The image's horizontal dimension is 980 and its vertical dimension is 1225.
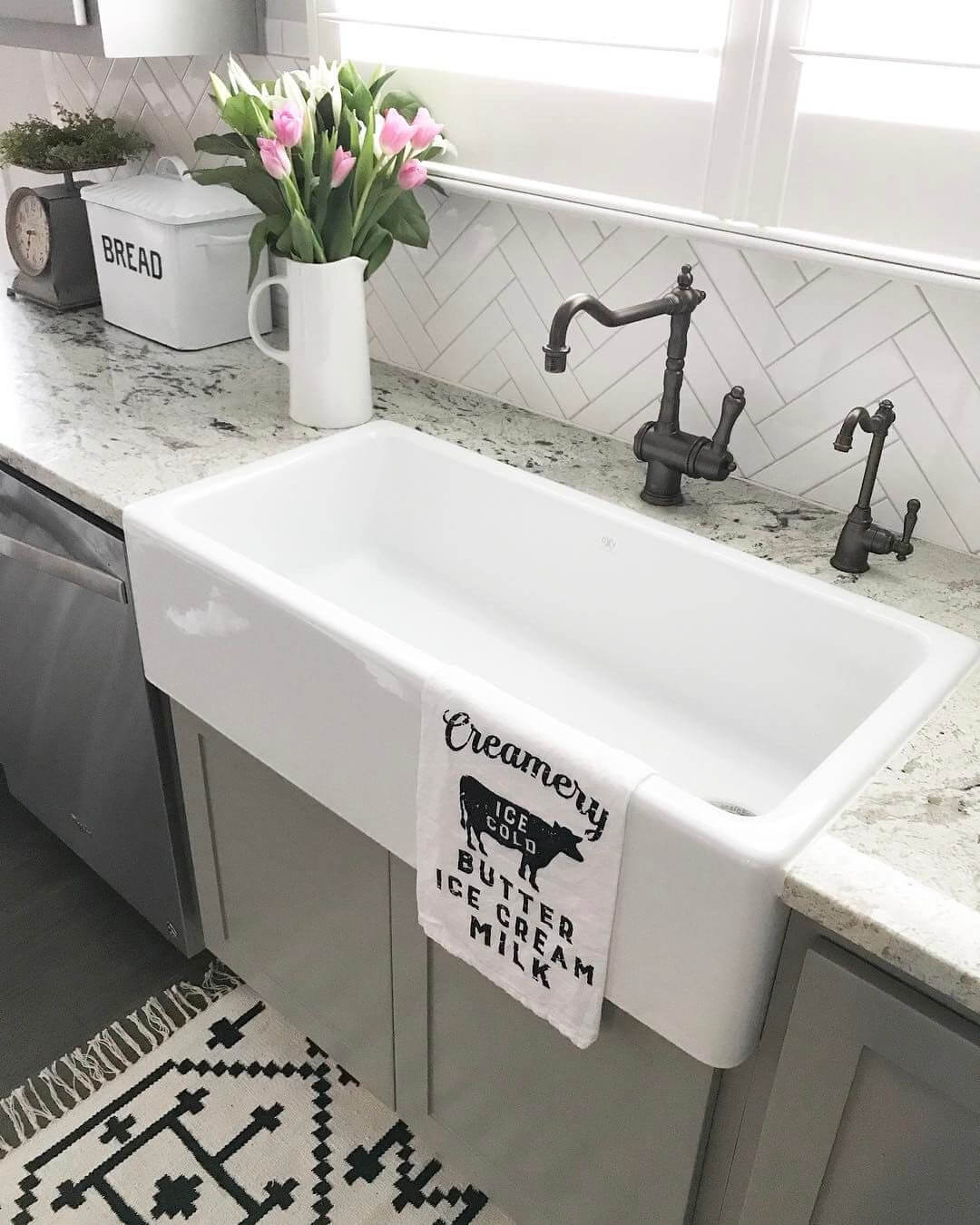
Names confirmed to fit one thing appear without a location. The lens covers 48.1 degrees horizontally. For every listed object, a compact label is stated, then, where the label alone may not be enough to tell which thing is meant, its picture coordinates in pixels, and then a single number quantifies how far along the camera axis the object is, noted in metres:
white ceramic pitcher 1.59
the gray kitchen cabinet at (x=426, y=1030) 1.12
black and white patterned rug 1.56
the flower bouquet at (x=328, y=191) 1.49
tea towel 0.96
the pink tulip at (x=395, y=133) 1.48
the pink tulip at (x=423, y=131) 1.52
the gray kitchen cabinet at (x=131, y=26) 1.69
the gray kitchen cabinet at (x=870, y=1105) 0.84
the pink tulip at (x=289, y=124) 1.42
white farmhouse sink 0.93
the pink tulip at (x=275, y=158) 1.43
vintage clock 2.05
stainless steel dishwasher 1.54
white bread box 1.88
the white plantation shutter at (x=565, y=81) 1.36
